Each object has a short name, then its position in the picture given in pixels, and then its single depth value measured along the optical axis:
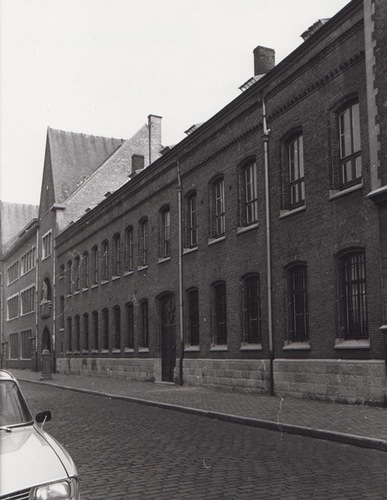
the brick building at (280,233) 14.21
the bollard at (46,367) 30.88
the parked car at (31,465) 3.64
